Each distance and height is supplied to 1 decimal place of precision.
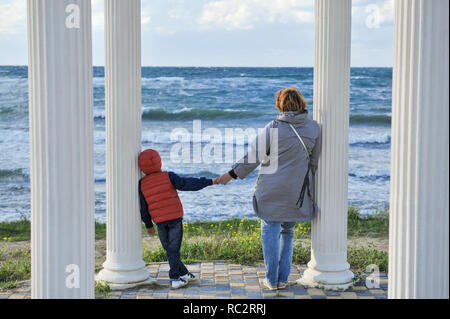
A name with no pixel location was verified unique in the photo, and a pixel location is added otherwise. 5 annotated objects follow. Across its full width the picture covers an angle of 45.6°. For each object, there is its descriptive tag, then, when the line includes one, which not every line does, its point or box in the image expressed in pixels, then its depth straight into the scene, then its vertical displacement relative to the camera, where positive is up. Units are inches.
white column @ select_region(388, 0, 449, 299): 131.9 -10.8
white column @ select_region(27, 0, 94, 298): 142.1 -11.2
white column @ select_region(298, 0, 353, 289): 247.0 -17.5
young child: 255.2 -47.2
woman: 247.4 -33.3
